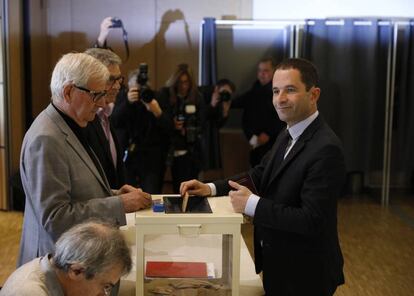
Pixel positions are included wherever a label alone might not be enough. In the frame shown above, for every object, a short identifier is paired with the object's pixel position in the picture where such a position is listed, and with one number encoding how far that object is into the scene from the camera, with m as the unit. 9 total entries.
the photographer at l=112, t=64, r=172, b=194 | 3.47
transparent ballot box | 1.35
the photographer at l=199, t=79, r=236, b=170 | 4.27
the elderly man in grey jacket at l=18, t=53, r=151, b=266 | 1.42
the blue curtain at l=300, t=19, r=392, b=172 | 4.78
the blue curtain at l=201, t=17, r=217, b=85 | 4.80
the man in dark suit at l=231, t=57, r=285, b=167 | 4.46
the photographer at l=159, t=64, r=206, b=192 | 3.74
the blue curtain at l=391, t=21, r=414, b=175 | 4.87
